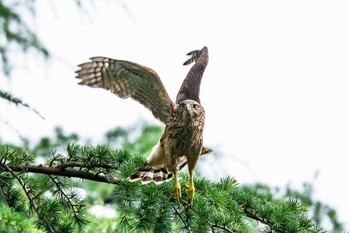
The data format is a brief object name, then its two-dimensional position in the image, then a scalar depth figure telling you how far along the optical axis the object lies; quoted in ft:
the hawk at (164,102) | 31.40
